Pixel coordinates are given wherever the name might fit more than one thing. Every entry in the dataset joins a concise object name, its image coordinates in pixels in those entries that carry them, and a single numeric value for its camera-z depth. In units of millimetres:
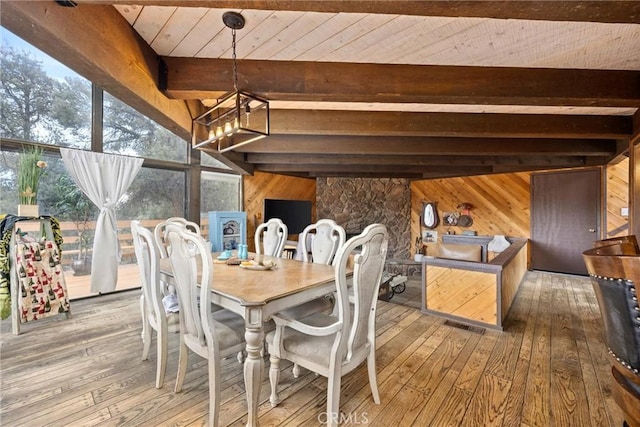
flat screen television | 6543
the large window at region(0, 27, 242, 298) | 3055
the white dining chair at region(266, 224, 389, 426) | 1523
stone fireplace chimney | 7254
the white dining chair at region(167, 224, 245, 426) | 1552
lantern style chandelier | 1707
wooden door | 5363
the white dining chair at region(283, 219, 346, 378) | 2889
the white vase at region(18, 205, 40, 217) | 2861
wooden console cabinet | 3020
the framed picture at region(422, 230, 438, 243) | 7177
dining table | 1509
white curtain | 3578
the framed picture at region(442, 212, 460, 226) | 6926
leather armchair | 867
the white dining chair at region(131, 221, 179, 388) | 1938
